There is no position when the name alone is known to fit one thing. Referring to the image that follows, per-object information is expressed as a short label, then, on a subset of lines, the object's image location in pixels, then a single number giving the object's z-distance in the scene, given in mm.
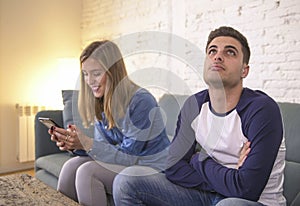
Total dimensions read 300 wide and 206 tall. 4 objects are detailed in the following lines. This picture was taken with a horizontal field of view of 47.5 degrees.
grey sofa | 1391
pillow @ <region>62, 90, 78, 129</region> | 2275
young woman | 1539
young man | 1148
